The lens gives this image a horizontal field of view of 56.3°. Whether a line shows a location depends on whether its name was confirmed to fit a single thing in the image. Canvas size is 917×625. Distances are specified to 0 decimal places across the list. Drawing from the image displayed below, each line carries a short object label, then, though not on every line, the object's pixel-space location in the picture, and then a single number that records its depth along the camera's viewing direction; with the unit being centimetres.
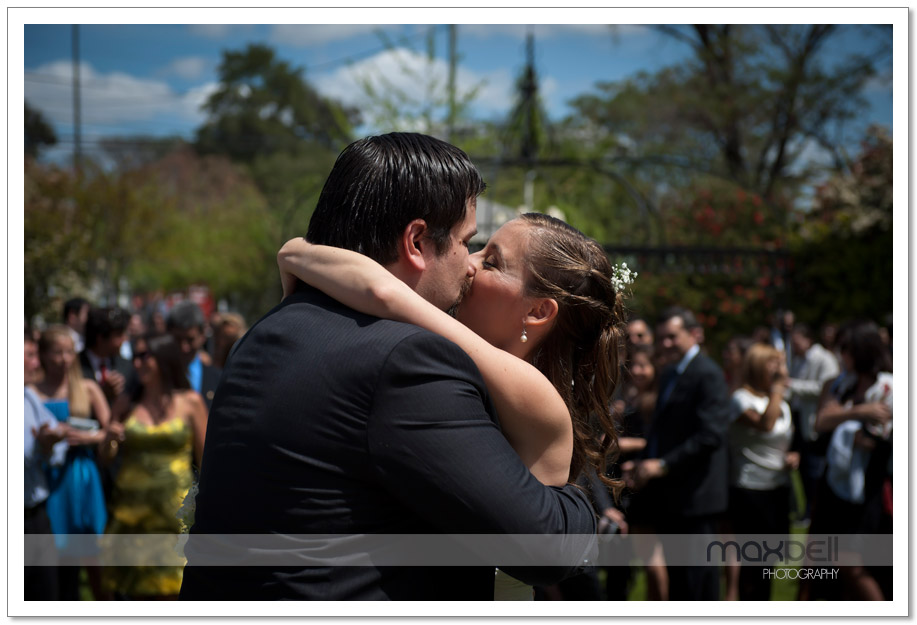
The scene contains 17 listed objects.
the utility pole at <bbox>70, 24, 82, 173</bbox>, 1821
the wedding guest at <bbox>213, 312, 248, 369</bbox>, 700
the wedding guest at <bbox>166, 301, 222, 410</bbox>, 668
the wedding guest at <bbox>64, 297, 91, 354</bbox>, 880
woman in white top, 604
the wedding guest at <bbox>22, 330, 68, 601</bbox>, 520
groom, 152
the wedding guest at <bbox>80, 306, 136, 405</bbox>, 646
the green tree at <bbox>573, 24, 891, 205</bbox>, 1872
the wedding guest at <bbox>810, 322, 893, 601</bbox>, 507
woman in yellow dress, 530
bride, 168
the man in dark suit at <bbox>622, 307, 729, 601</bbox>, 556
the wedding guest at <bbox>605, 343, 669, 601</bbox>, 575
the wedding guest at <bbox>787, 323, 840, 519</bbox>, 775
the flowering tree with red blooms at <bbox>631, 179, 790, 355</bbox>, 1385
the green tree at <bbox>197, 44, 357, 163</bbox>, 2812
